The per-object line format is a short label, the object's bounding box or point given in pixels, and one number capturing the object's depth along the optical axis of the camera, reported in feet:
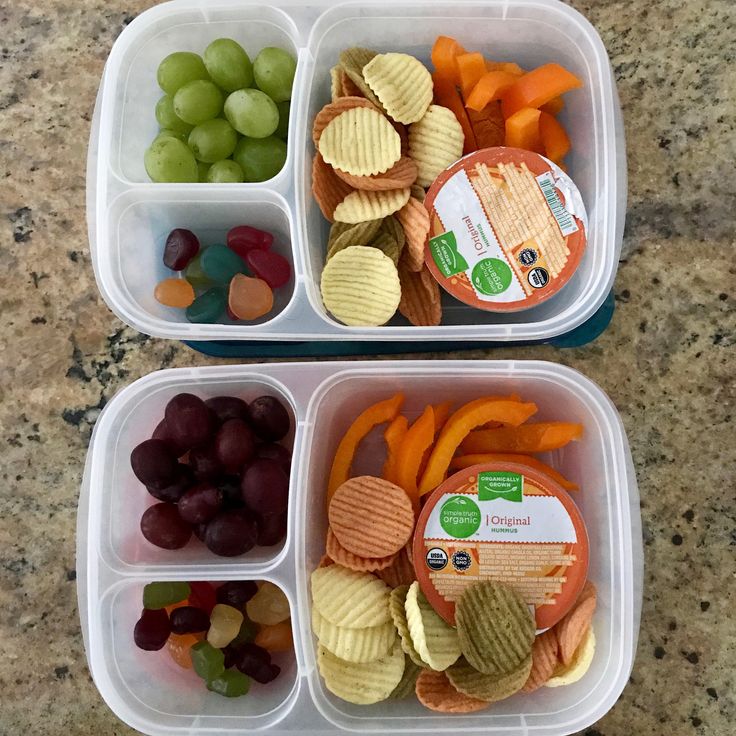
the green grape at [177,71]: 1.26
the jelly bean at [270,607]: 1.22
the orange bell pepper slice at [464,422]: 1.22
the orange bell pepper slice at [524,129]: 1.24
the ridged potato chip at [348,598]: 1.15
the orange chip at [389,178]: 1.22
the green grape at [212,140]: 1.26
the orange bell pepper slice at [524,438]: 1.23
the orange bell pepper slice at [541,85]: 1.24
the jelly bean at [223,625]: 1.20
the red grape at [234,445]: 1.20
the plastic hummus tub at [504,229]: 1.24
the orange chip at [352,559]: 1.18
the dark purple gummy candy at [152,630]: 1.19
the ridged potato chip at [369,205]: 1.23
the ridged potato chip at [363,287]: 1.21
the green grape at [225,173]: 1.25
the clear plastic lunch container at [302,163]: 1.21
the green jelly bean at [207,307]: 1.26
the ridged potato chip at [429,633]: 1.13
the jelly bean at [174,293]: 1.26
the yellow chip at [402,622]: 1.15
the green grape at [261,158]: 1.27
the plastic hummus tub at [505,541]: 1.20
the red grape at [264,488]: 1.18
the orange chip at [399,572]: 1.24
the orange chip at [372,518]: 1.19
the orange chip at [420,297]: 1.27
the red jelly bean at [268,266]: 1.27
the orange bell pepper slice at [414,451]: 1.23
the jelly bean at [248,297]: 1.25
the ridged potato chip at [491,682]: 1.12
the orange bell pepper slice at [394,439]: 1.25
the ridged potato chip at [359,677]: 1.16
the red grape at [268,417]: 1.23
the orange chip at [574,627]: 1.15
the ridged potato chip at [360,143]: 1.21
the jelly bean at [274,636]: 1.24
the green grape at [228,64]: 1.25
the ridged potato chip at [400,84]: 1.22
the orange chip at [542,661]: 1.17
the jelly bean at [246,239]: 1.28
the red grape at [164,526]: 1.19
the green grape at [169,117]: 1.29
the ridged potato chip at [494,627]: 1.13
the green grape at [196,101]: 1.25
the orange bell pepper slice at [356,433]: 1.26
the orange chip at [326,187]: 1.25
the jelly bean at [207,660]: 1.17
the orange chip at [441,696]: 1.14
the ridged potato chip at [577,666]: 1.14
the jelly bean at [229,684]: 1.18
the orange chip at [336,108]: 1.23
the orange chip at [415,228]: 1.24
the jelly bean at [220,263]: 1.28
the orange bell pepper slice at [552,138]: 1.30
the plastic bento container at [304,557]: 1.18
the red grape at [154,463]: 1.18
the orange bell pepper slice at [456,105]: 1.30
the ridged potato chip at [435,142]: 1.27
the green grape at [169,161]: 1.24
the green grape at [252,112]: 1.24
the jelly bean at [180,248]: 1.27
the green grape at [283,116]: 1.31
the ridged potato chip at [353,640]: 1.15
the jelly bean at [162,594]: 1.20
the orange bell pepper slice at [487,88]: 1.24
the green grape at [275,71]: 1.26
